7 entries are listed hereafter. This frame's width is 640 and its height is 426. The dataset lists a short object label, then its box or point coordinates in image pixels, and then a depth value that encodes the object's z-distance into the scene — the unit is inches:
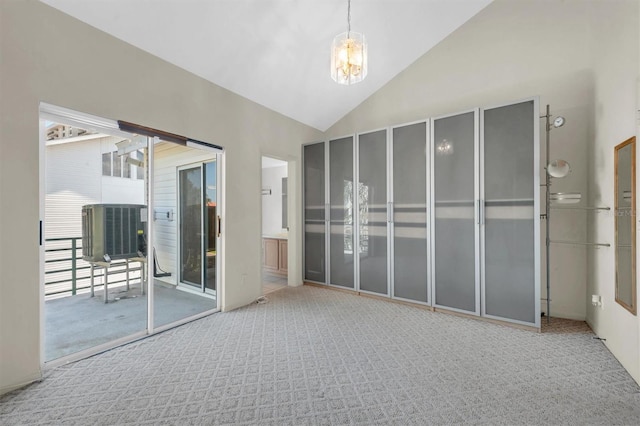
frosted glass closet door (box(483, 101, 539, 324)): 122.7
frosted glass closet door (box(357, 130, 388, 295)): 164.9
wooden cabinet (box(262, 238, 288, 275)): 233.1
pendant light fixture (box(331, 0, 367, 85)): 101.7
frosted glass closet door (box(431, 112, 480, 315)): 136.7
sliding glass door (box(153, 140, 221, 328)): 142.4
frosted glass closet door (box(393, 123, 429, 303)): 151.2
